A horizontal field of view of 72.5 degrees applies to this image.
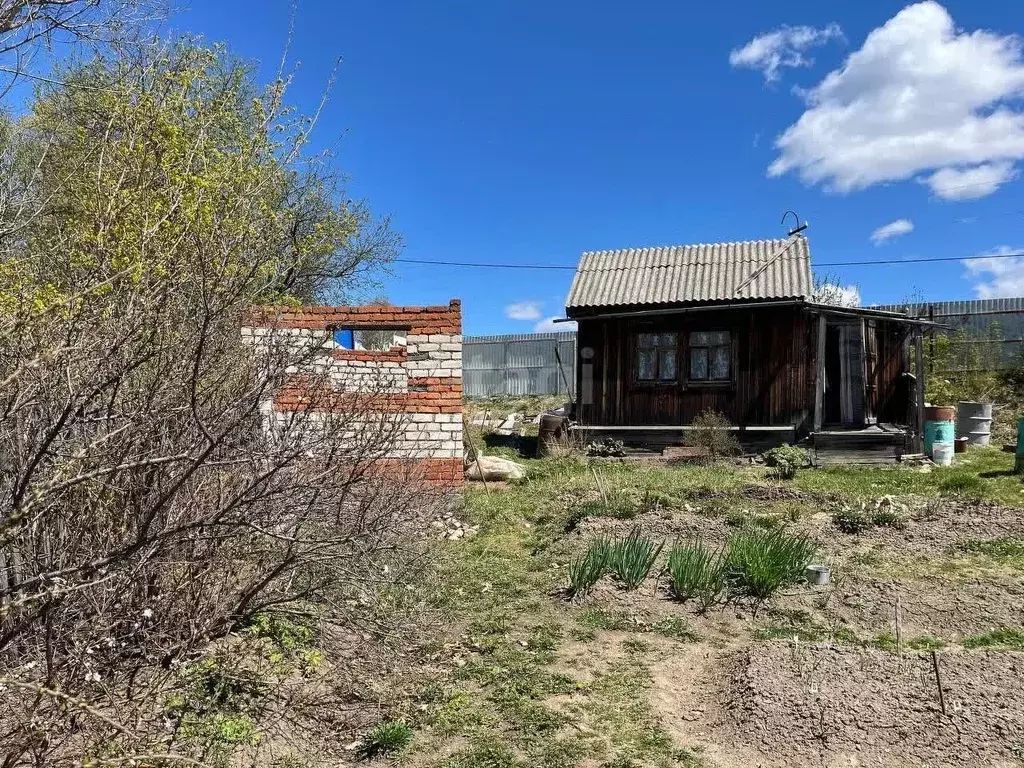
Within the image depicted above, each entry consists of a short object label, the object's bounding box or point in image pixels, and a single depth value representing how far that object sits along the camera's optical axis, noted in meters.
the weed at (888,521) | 6.80
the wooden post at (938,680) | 3.18
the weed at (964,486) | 8.41
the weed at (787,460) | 10.16
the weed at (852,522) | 6.76
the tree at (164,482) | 2.31
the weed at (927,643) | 4.16
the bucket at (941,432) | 11.09
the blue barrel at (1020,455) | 9.80
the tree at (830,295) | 18.33
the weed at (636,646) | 4.26
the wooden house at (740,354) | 12.16
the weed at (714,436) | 11.86
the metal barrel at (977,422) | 13.27
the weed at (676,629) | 4.43
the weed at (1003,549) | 5.79
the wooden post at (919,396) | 11.82
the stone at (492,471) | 9.91
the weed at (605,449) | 12.77
